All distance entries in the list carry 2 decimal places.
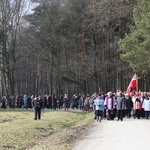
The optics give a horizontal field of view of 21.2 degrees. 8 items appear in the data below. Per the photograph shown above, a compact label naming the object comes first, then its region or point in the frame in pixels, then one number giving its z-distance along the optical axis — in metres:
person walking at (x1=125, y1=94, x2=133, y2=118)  28.59
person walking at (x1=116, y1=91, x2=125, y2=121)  27.19
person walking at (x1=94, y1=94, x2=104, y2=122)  26.89
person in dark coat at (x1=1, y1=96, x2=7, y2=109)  49.12
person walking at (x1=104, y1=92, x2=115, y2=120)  27.41
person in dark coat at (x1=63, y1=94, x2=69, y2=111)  42.90
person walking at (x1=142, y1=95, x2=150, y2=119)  28.15
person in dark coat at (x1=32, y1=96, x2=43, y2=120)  28.19
